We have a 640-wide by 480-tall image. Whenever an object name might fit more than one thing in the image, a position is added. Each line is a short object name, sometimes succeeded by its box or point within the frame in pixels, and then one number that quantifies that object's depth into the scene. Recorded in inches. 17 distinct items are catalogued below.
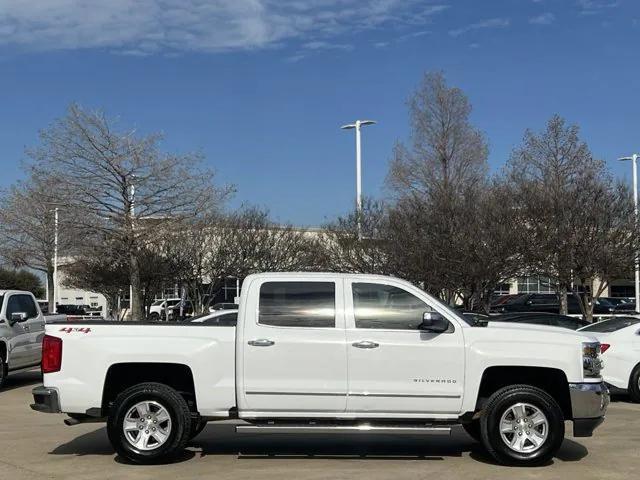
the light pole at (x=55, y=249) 923.4
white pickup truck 295.1
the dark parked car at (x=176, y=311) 1528.2
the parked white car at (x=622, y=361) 491.5
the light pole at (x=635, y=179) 1567.2
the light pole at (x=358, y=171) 1061.5
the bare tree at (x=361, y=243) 988.6
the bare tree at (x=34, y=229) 908.6
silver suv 557.6
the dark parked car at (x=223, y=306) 948.2
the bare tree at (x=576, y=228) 801.6
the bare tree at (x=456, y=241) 868.0
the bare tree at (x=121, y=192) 888.3
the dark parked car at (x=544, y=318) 634.2
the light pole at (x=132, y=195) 900.0
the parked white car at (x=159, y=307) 1720.0
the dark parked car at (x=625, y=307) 1727.4
